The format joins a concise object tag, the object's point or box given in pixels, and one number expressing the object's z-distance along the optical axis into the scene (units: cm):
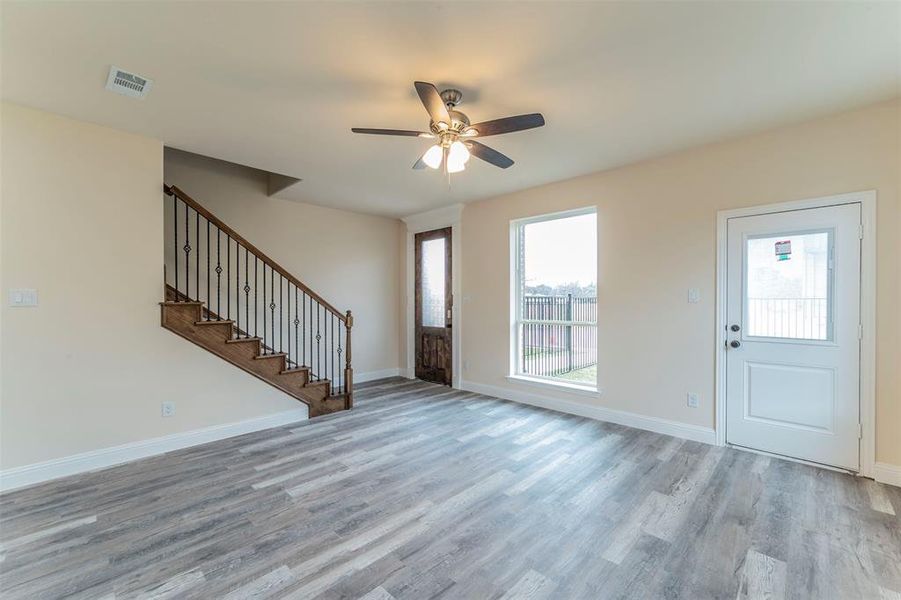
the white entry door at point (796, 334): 278
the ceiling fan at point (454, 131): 214
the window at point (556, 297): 430
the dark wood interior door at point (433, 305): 566
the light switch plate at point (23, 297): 264
